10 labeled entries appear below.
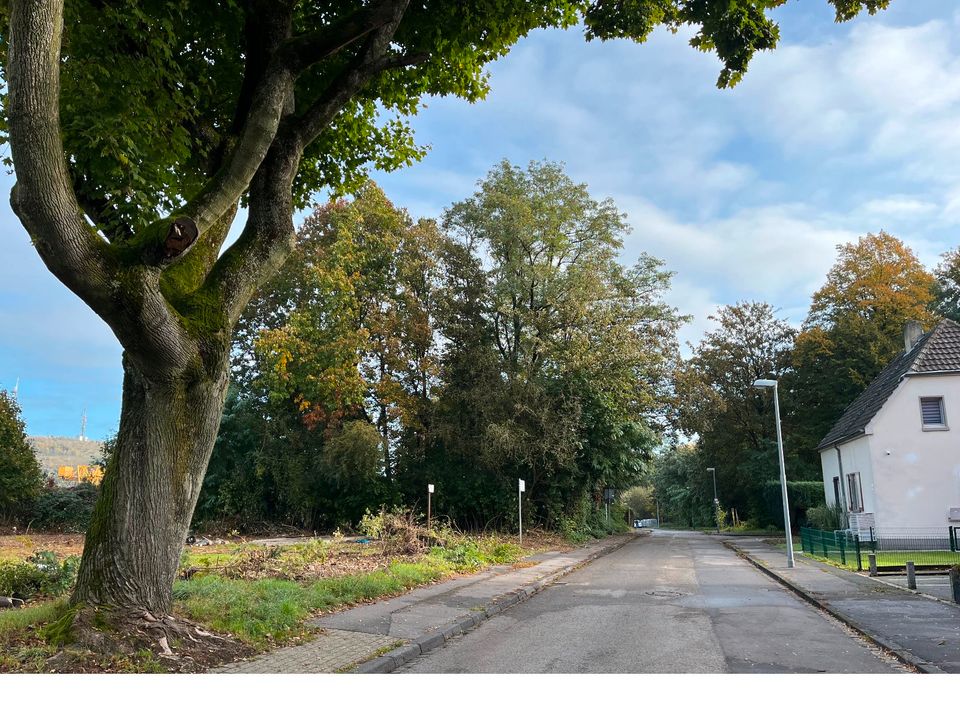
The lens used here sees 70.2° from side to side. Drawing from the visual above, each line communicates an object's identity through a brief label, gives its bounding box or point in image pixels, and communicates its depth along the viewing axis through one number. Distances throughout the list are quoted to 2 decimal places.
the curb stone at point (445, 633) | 7.14
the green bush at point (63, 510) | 29.98
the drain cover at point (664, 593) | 13.51
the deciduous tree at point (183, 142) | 6.24
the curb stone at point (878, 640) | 7.11
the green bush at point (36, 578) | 9.59
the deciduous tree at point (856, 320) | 39.62
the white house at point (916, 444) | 24.47
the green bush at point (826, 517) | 30.14
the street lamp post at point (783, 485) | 18.69
